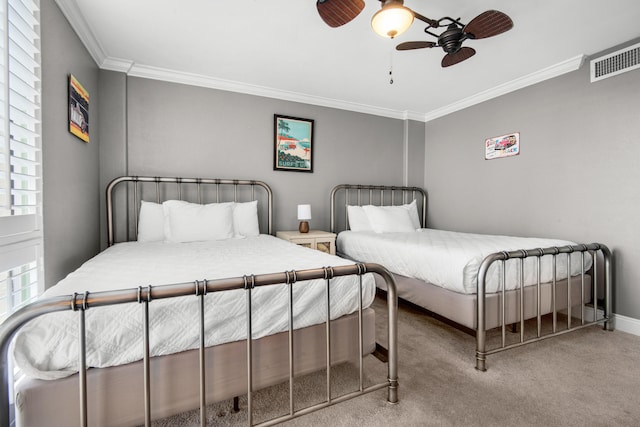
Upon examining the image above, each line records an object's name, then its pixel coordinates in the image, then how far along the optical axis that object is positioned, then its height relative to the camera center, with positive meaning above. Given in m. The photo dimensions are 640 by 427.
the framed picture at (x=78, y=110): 2.03 +0.74
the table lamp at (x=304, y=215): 3.31 -0.07
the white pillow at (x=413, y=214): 3.85 -0.07
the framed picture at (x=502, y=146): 3.20 +0.72
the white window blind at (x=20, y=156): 1.27 +0.26
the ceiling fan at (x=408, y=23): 1.58 +1.11
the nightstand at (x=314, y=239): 3.09 -0.33
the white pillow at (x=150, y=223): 2.62 -0.13
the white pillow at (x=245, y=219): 2.93 -0.11
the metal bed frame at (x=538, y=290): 1.79 -0.58
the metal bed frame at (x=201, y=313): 0.83 -0.35
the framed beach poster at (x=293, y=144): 3.53 +0.81
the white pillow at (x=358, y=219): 3.61 -0.13
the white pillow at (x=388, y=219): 3.50 -0.13
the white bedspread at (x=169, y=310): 0.98 -0.41
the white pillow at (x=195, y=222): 2.58 -0.12
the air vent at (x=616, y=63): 2.33 +1.23
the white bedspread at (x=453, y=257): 1.98 -0.39
